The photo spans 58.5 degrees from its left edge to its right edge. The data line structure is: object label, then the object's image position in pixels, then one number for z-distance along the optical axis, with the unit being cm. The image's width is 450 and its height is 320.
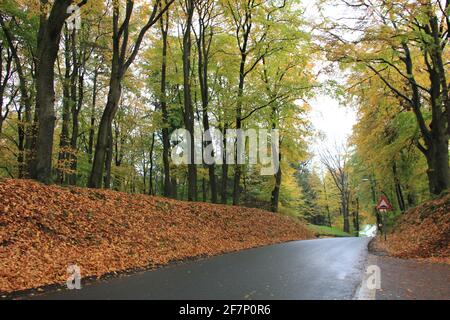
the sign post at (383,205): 2220
